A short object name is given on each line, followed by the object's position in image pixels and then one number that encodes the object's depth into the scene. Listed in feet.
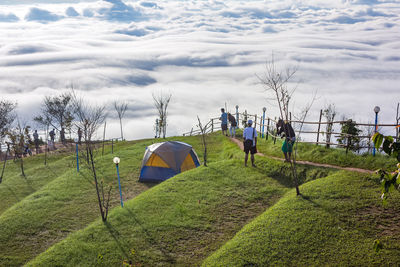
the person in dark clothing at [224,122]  96.18
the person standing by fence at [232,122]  91.81
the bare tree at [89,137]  43.98
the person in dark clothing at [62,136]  145.67
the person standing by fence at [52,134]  135.88
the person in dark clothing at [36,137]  122.52
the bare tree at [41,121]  182.17
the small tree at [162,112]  142.70
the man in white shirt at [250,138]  56.34
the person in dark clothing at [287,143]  52.72
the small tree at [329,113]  147.92
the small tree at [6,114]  156.76
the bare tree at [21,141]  101.84
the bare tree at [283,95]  42.77
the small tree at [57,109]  184.25
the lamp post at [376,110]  50.68
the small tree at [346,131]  93.76
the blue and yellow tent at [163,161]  66.13
